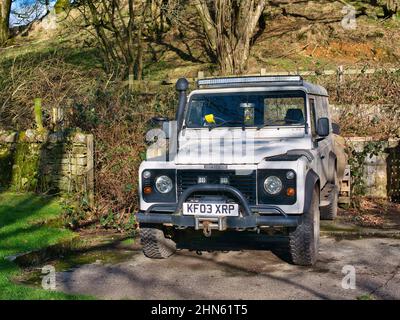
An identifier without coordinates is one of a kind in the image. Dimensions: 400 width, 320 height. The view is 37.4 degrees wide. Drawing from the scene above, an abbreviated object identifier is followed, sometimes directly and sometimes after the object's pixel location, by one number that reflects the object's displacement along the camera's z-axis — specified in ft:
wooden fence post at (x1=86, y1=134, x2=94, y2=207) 32.20
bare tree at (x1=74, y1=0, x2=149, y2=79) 65.67
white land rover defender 20.70
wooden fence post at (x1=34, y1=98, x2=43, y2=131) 37.45
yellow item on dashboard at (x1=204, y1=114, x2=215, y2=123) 24.88
